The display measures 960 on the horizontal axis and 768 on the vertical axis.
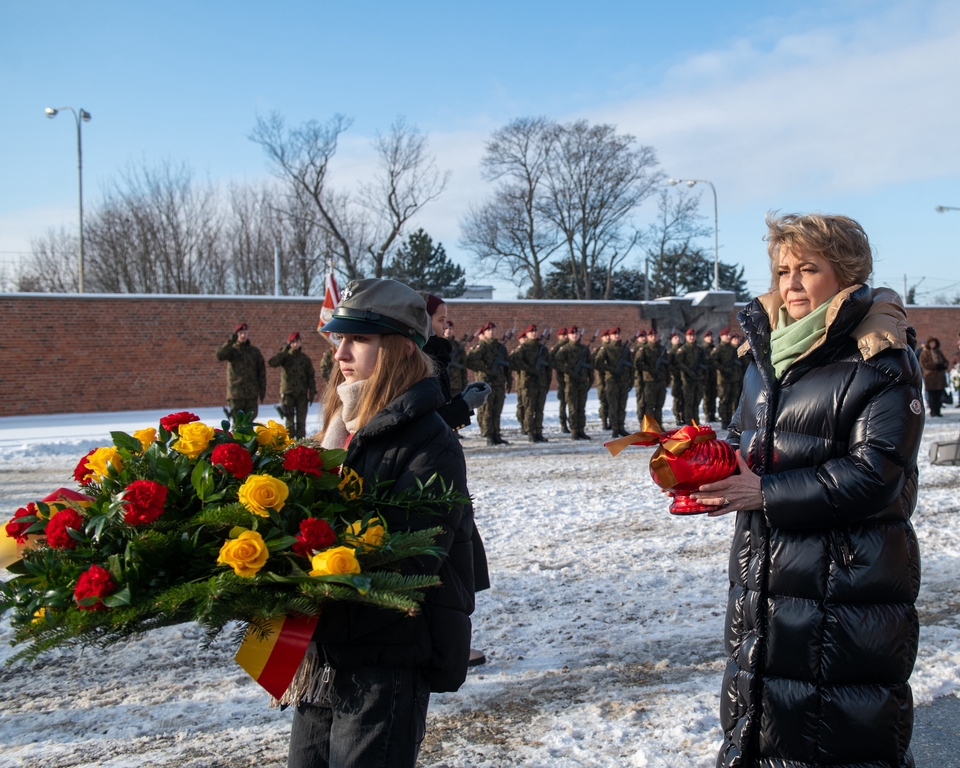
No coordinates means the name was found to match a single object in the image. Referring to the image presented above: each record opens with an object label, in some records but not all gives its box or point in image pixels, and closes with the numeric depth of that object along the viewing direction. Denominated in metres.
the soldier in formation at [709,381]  17.20
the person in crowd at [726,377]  17.25
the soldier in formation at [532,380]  14.19
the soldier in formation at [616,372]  15.26
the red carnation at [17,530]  1.73
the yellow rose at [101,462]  1.87
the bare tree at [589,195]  42.19
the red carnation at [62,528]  1.63
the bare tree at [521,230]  42.69
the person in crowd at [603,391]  15.90
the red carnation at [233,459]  1.75
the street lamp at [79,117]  25.47
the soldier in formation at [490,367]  13.83
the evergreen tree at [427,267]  42.03
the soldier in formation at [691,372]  16.67
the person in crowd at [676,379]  16.64
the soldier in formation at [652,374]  15.75
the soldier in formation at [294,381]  13.17
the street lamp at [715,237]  30.96
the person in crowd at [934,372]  17.55
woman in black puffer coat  2.06
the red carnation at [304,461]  1.77
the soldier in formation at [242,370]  12.76
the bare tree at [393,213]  37.91
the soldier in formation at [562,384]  15.05
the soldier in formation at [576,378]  14.62
